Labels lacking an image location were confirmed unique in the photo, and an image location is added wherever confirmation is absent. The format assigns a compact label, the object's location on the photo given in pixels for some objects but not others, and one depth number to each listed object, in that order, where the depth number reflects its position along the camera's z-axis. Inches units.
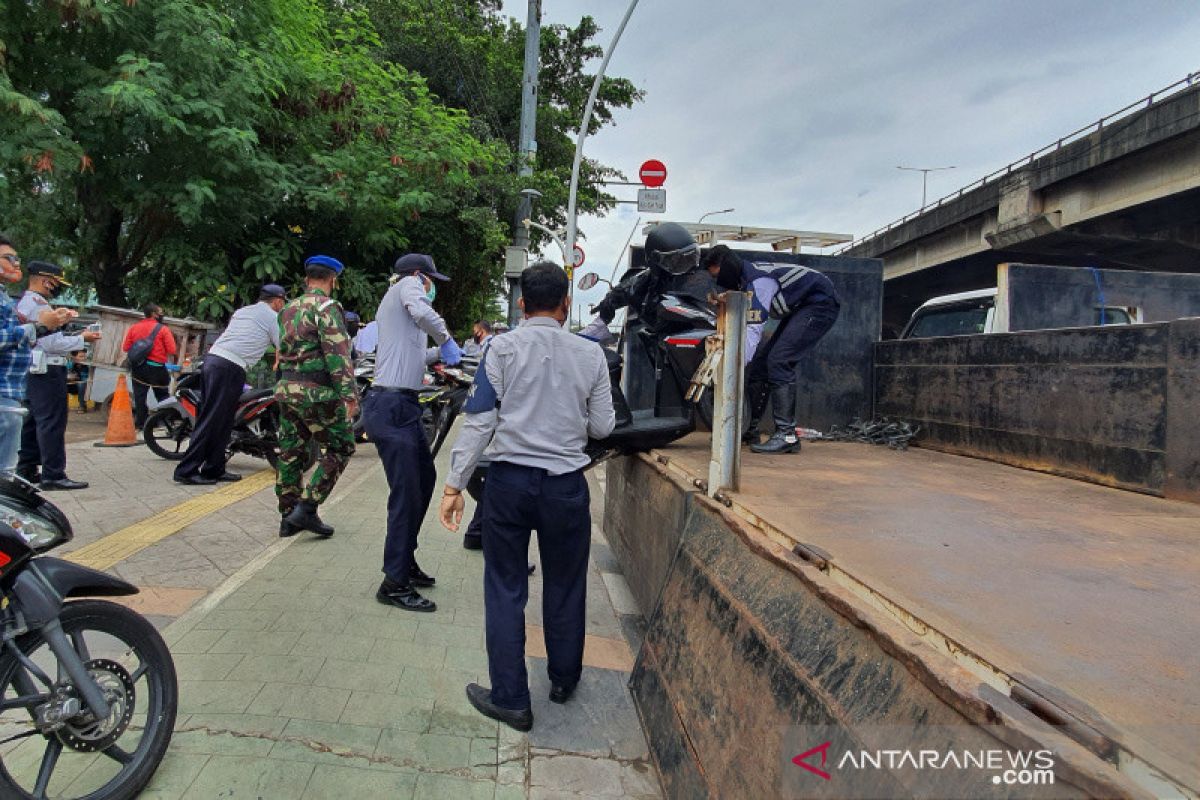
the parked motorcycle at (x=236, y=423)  252.8
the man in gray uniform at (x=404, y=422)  137.5
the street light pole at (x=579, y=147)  506.6
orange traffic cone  304.0
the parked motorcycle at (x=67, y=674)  72.7
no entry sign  558.3
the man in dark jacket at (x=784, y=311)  163.2
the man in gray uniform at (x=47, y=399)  196.4
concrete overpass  550.0
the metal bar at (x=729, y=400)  100.2
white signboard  548.7
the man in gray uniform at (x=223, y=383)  232.5
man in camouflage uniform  171.8
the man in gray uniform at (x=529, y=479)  100.1
